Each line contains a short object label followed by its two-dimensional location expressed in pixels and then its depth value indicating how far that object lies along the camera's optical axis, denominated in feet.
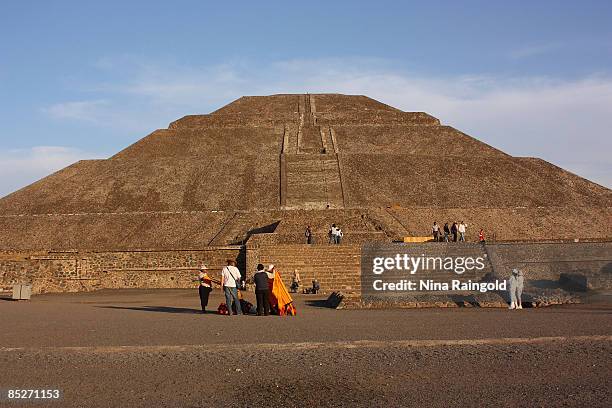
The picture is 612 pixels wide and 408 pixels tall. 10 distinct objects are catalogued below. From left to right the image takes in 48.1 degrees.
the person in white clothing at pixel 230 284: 50.49
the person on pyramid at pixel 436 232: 98.83
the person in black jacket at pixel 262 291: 49.93
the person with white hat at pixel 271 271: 50.75
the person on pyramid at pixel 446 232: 99.13
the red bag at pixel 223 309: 52.45
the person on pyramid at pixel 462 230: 100.22
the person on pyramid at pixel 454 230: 100.01
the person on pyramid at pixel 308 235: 95.65
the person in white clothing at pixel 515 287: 53.06
